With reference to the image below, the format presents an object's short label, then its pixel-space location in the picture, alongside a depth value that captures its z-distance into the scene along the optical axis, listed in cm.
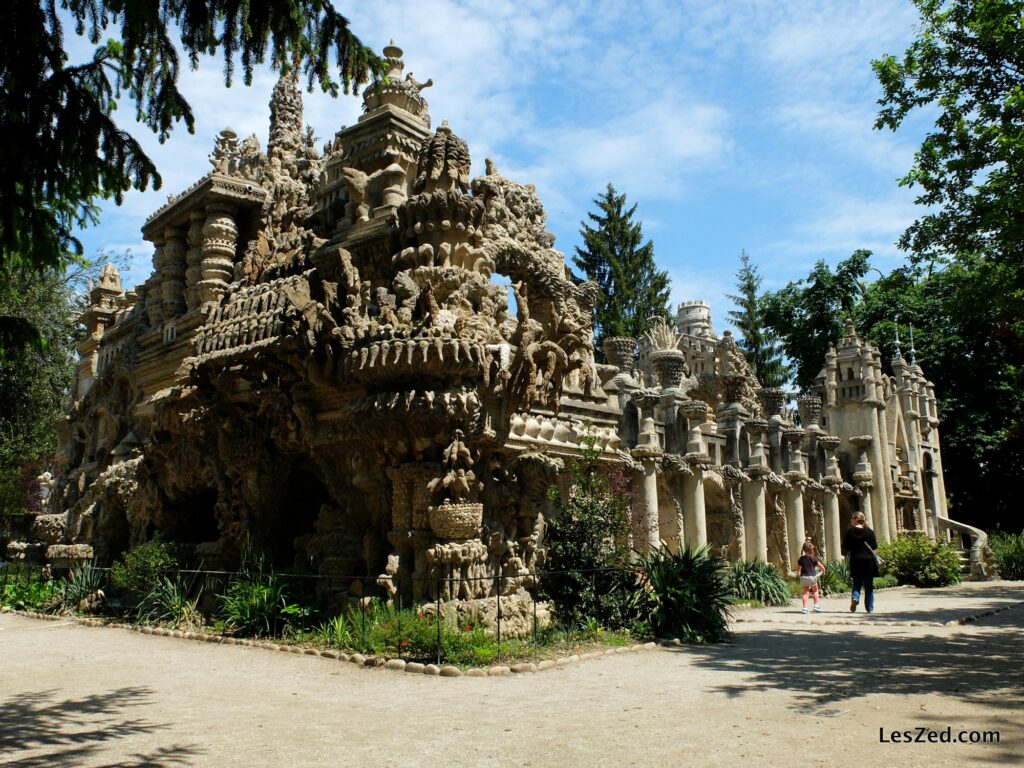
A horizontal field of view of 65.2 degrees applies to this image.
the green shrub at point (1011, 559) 2611
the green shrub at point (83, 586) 1543
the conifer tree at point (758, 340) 4603
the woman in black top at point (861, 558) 1299
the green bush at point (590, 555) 1158
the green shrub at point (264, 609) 1148
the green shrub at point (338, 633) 1018
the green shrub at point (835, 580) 2033
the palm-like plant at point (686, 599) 1111
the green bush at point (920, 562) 2278
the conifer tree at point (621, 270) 4100
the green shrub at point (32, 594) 1617
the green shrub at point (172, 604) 1306
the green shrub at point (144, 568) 1374
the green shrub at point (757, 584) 1698
